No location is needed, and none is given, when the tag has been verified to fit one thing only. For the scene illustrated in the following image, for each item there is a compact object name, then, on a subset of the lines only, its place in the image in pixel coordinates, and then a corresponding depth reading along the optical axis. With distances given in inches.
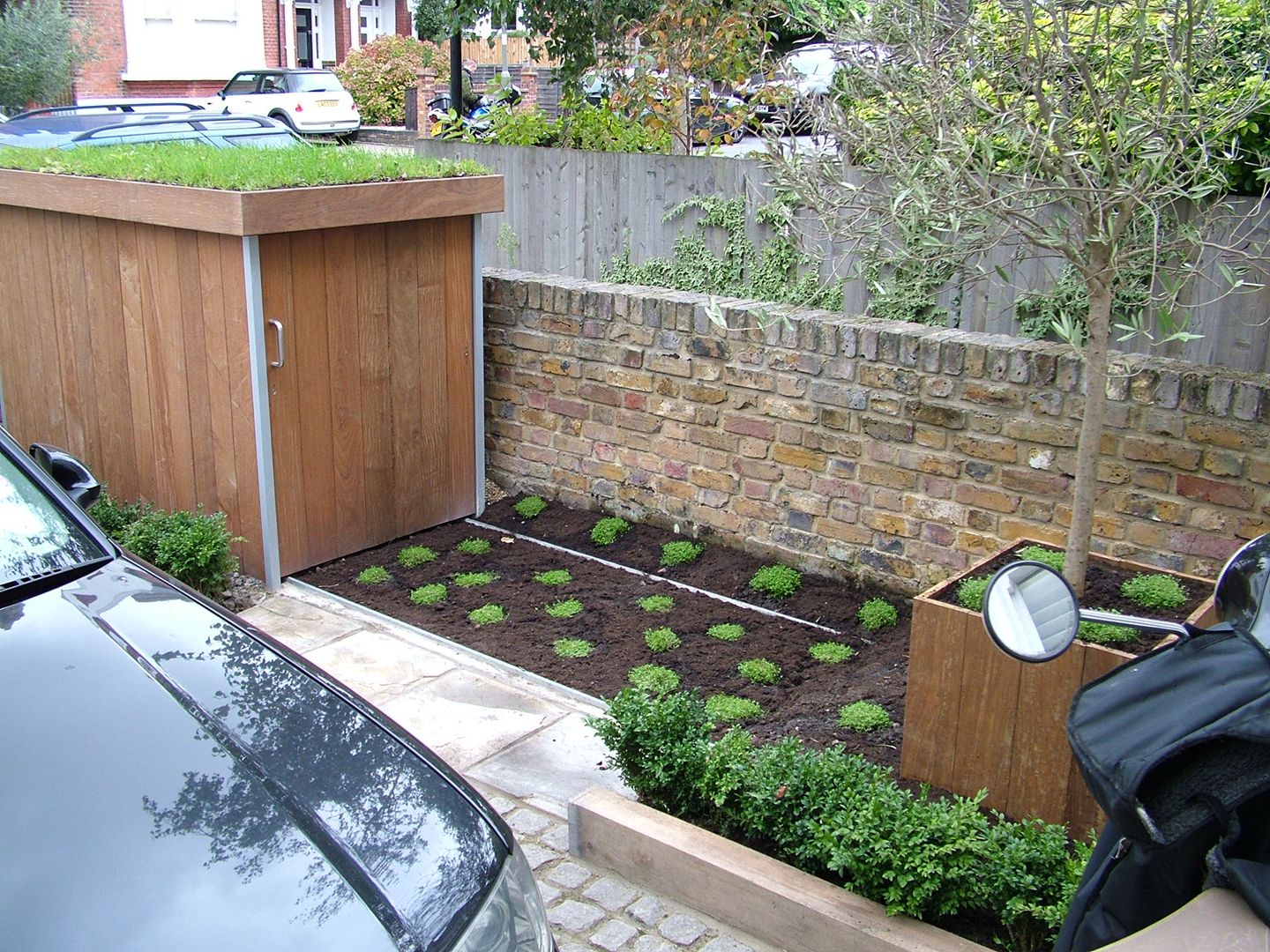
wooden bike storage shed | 230.4
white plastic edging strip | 224.1
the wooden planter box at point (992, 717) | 150.3
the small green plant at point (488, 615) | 226.5
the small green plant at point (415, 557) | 254.2
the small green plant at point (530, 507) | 277.7
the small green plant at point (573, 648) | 213.5
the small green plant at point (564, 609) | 227.9
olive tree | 151.2
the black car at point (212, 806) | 89.2
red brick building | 1182.0
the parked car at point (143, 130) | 514.3
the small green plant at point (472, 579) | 242.2
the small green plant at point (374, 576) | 245.6
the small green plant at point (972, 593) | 161.6
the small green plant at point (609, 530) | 260.4
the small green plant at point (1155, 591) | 162.6
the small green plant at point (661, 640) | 213.6
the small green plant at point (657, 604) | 228.7
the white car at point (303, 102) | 1055.0
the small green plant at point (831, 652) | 208.4
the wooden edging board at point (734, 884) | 131.8
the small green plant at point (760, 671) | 201.3
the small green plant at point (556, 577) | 242.4
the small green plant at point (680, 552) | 248.7
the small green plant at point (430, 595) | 235.8
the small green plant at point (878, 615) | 220.2
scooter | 72.6
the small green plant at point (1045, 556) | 171.8
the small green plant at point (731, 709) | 189.3
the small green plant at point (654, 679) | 197.6
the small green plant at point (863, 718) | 182.9
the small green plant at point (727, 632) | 217.3
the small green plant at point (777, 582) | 233.9
